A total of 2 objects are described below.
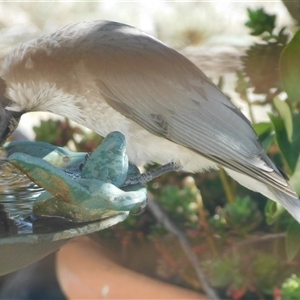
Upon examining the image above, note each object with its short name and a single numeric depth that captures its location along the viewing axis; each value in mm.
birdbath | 3322
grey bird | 4992
